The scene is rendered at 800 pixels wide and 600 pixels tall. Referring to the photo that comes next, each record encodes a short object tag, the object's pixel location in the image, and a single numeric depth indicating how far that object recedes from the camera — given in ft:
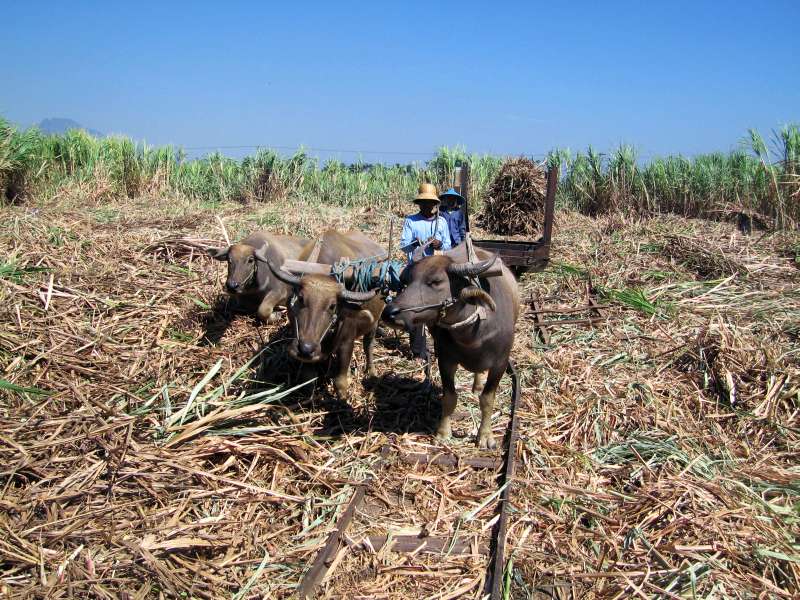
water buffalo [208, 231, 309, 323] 22.00
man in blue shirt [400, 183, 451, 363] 22.02
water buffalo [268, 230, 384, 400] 15.03
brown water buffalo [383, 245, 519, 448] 14.06
